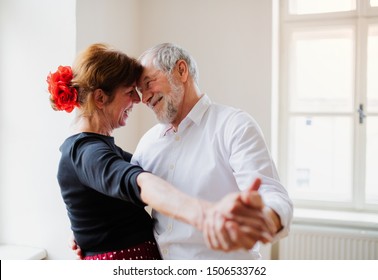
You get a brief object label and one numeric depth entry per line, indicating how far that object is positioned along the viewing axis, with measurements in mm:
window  2600
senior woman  1062
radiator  2334
